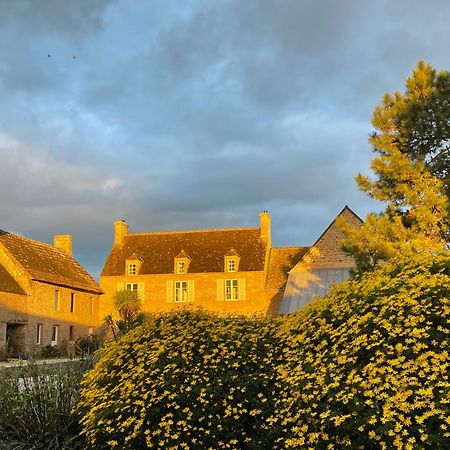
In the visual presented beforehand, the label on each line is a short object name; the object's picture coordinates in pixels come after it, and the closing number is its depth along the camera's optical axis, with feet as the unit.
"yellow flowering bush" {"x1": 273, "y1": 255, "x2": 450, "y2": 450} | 16.89
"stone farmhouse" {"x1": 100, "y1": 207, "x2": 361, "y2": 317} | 142.61
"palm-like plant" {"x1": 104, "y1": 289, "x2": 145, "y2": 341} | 139.54
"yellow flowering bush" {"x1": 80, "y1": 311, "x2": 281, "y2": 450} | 20.43
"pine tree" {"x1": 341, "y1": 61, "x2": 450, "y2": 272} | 52.49
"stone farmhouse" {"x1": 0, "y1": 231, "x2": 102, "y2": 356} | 115.44
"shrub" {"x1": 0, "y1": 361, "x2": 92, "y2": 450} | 24.30
